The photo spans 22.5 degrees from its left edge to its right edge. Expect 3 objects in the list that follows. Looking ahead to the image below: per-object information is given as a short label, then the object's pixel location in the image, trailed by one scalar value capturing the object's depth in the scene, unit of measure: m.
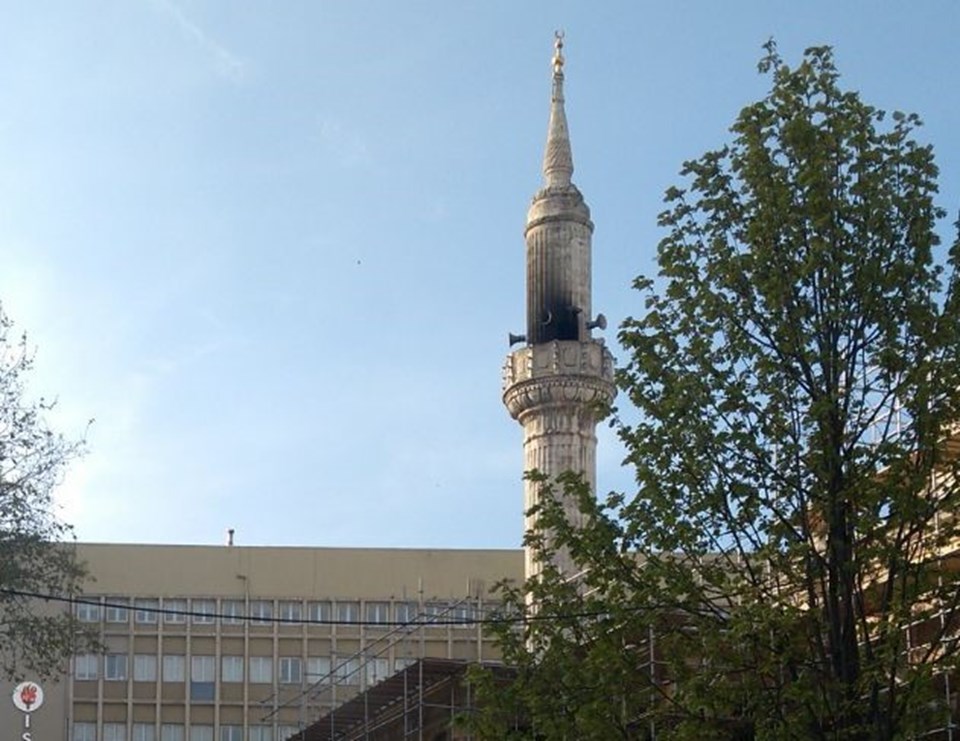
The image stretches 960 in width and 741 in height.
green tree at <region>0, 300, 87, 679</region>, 39.84
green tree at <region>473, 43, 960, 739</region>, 23.95
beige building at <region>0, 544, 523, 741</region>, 78.31
